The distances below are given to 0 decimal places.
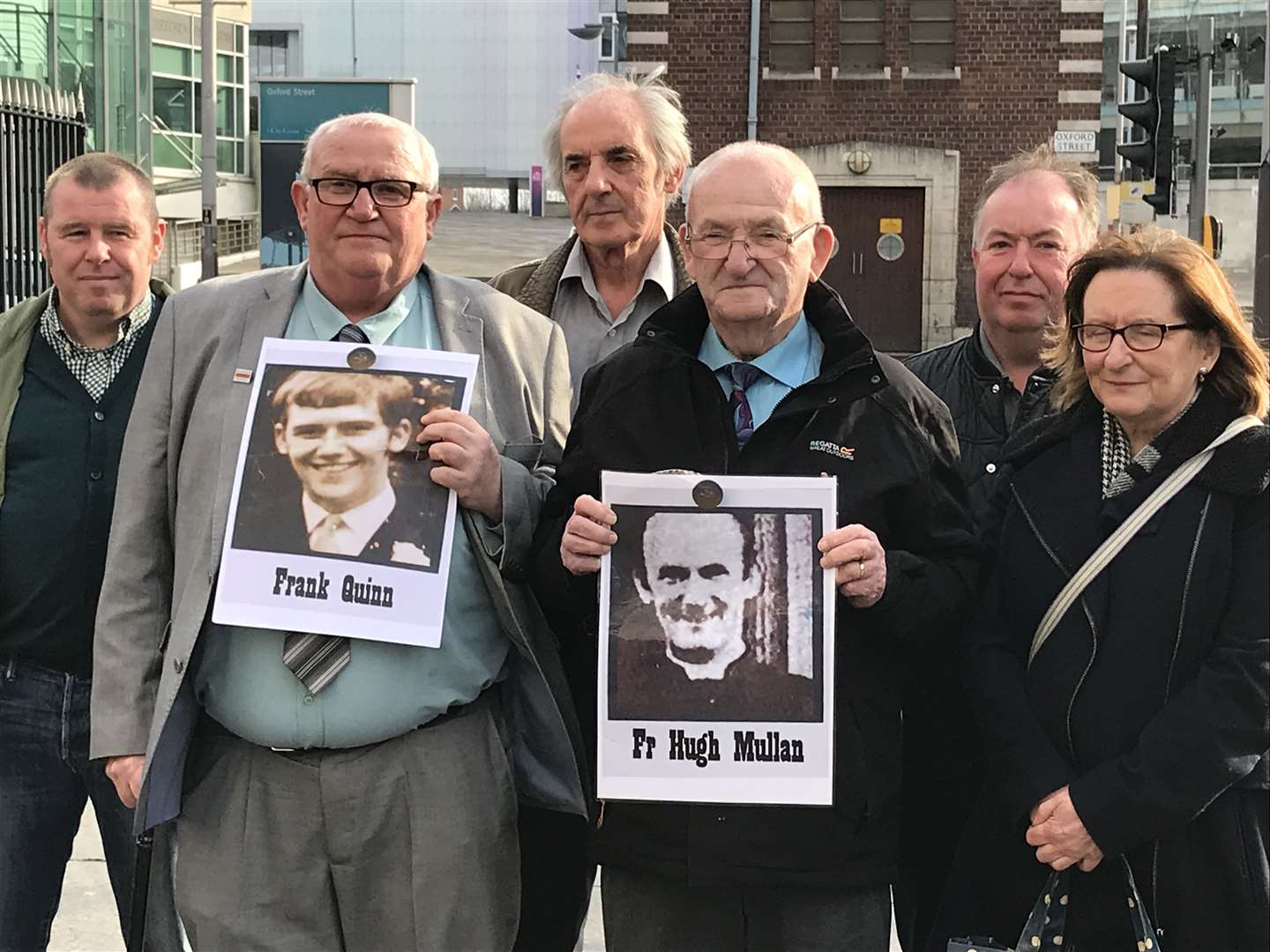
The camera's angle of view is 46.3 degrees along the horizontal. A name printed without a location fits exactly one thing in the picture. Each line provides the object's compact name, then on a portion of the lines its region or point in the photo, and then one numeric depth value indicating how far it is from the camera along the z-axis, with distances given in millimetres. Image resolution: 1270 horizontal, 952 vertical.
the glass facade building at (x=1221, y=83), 28856
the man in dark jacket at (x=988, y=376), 3252
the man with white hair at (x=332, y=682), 2982
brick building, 25609
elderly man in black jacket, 2814
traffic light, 12688
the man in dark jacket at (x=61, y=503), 3551
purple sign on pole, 37250
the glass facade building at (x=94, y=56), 11680
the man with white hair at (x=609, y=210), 3885
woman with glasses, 2648
